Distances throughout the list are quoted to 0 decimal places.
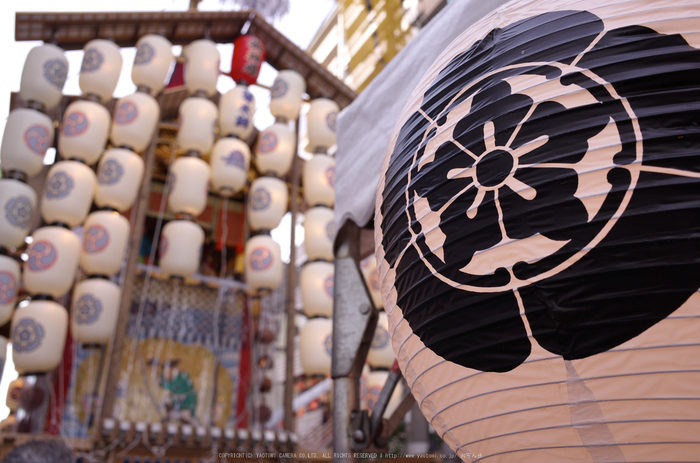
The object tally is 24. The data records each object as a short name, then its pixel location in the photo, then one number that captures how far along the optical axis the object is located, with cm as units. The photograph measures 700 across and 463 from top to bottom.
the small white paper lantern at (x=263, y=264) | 712
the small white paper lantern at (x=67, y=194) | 613
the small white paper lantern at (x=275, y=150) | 772
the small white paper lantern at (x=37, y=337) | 557
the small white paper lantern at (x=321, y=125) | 823
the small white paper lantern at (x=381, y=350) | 723
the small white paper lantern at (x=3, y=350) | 588
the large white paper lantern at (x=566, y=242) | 75
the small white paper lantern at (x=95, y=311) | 584
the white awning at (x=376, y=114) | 177
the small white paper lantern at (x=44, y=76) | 661
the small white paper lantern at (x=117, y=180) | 642
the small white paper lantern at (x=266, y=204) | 744
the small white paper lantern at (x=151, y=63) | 706
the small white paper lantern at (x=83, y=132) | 641
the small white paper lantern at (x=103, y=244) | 608
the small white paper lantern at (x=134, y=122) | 669
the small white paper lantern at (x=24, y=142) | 630
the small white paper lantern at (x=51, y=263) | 583
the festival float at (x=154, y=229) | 595
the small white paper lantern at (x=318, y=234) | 741
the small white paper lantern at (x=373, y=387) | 709
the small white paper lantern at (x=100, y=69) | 677
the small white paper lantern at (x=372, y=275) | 736
